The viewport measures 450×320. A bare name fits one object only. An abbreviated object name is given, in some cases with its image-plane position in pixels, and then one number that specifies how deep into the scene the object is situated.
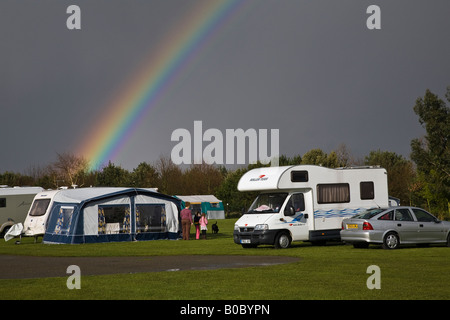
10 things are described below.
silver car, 21.02
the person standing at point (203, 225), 30.29
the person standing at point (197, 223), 30.49
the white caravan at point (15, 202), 36.47
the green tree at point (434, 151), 49.31
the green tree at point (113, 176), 86.88
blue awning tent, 28.28
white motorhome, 22.70
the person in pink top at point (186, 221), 29.48
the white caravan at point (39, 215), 30.52
